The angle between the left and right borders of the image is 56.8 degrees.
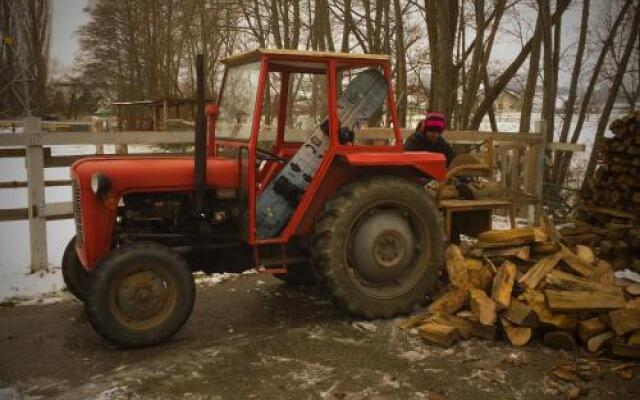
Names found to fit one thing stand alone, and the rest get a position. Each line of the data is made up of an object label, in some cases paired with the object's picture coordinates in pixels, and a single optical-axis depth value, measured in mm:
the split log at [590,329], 4008
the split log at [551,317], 4078
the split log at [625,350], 3822
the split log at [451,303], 4496
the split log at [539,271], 4379
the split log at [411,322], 4410
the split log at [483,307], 4184
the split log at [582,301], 4031
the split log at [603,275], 4594
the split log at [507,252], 4734
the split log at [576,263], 4629
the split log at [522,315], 4105
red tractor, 3965
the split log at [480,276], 4602
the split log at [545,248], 4820
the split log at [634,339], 3854
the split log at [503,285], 4254
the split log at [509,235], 4891
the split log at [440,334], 4070
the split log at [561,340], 4004
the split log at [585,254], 4828
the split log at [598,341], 3945
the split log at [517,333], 4090
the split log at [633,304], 4023
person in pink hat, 6242
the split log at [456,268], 4625
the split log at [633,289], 4395
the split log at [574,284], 4246
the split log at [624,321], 3902
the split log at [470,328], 4176
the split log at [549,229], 4977
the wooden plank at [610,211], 6488
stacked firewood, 6117
